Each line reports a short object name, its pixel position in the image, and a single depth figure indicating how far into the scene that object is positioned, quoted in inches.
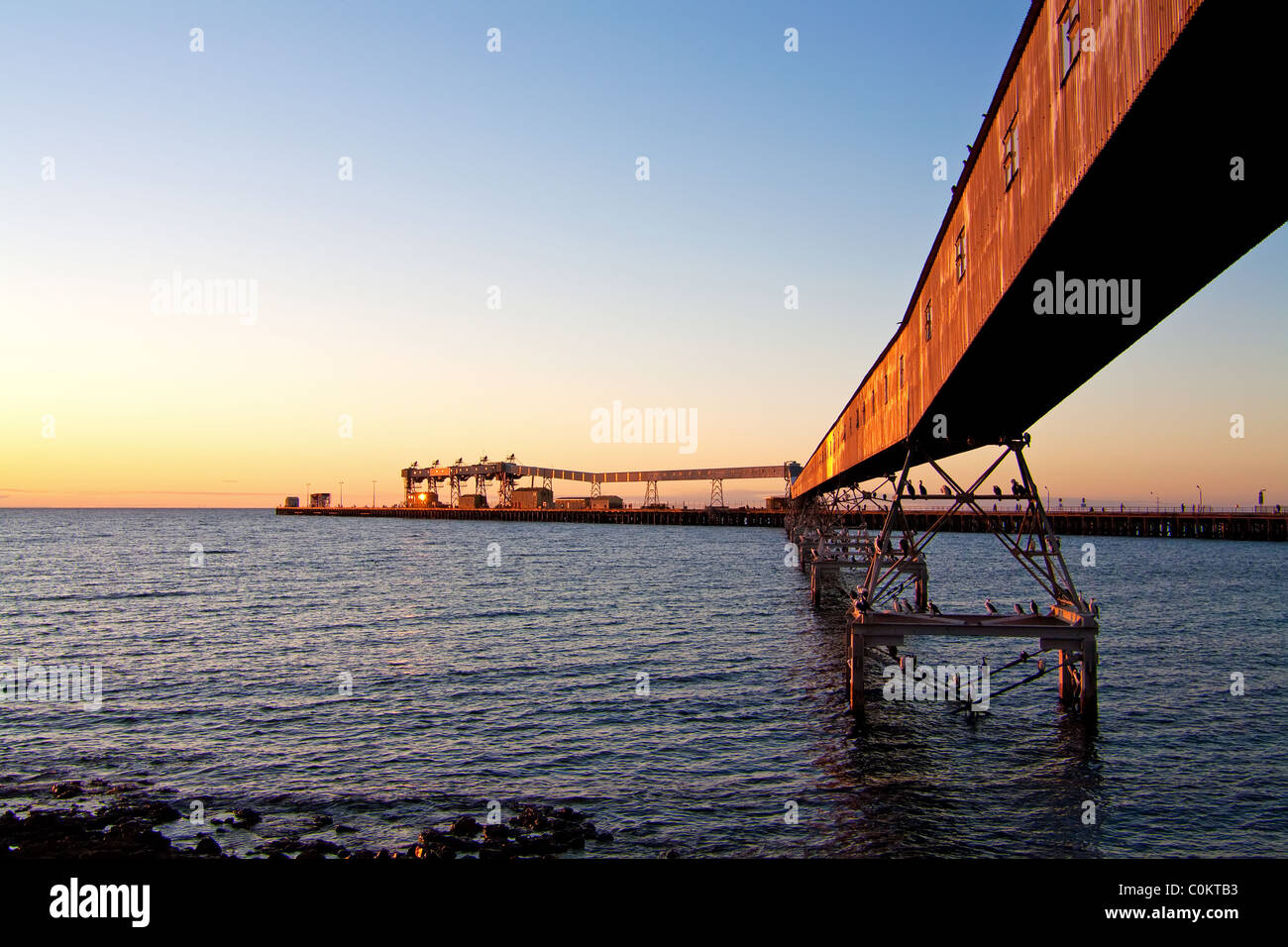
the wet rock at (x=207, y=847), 538.9
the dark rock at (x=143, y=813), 612.4
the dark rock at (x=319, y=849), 534.9
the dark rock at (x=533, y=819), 594.5
